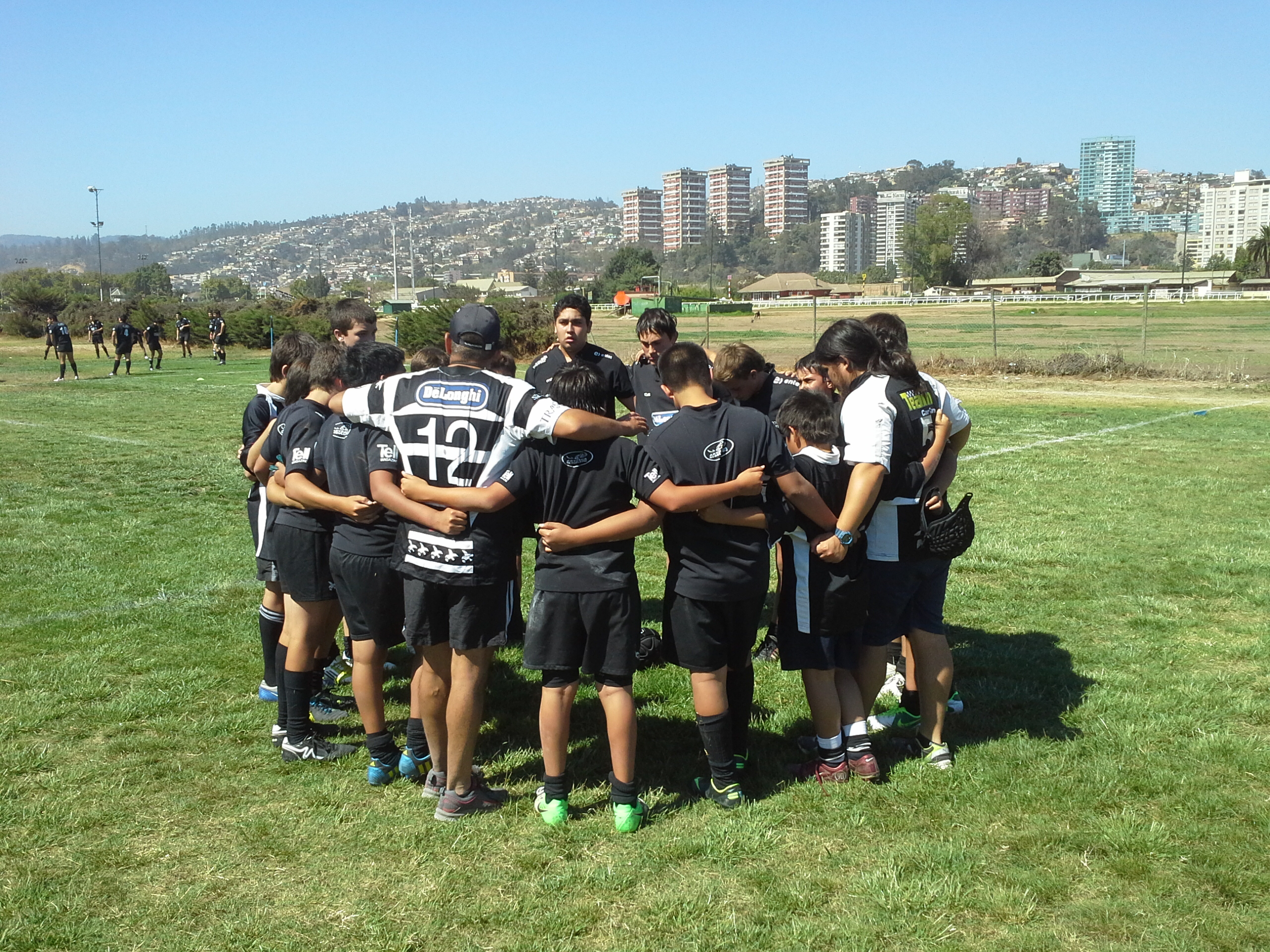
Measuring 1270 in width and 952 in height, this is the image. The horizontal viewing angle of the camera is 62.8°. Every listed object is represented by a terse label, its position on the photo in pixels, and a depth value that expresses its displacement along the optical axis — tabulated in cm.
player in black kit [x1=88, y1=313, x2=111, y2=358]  3378
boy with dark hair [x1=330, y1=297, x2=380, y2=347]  534
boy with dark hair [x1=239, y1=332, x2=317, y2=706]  519
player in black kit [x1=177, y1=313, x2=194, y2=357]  3894
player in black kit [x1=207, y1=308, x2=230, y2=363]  3531
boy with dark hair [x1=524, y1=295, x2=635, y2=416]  609
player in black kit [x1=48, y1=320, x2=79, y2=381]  2688
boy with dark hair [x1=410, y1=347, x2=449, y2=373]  511
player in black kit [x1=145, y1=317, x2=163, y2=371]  3231
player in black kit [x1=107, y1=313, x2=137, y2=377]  2889
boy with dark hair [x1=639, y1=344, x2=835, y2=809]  405
